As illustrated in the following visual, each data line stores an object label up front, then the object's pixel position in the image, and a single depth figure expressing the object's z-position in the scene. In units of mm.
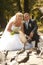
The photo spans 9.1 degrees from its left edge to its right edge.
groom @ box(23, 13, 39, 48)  10065
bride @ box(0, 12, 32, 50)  10116
